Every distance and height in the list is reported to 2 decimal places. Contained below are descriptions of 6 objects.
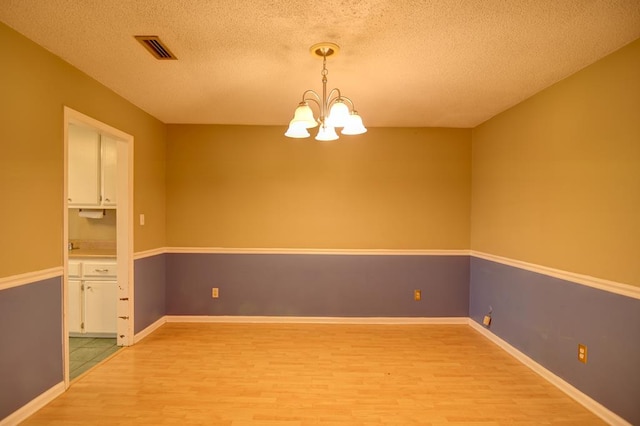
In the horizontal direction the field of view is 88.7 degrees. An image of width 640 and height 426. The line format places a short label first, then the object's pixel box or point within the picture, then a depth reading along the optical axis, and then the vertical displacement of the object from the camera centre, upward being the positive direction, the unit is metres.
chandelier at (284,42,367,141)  2.05 +0.57
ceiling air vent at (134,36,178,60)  2.12 +1.09
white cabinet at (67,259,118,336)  3.49 -0.93
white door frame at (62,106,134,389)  3.35 -0.32
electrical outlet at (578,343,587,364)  2.43 -1.07
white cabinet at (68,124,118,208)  3.62 +0.41
